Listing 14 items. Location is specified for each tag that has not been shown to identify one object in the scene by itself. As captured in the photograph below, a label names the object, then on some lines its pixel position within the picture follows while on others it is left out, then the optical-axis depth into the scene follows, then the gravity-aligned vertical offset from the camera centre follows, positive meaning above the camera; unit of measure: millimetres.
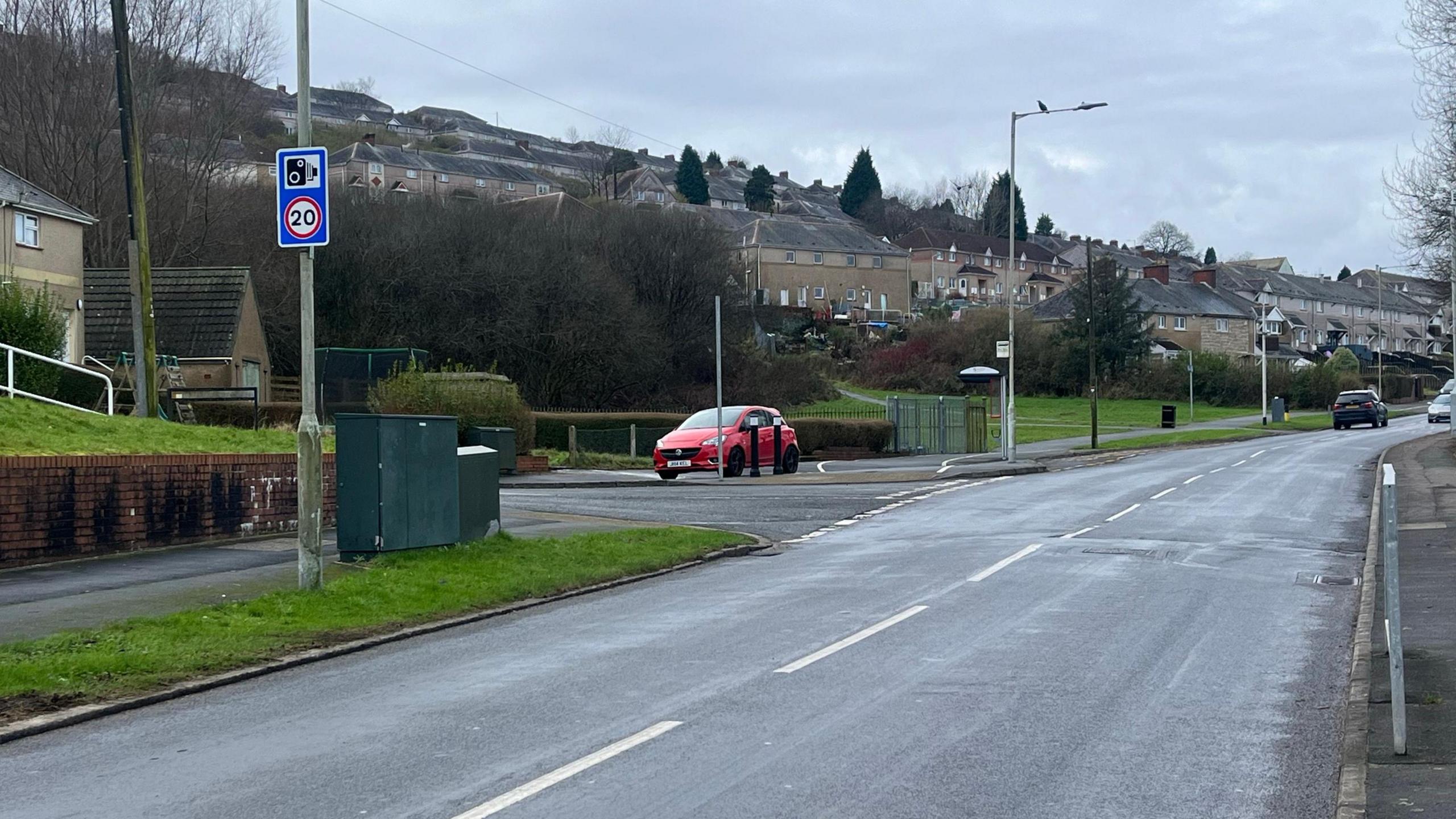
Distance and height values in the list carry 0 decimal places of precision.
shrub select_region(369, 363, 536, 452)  34969 +70
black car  66625 -820
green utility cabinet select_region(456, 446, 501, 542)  15945 -1028
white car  68812 -971
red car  32969 -1078
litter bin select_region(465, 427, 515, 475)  19047 -559
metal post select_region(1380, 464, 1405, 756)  7066 -1065
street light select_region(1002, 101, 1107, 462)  36375 +602
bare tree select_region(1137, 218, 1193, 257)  194000 +21252
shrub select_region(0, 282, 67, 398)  22234 +1198
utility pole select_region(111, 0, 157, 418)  22953 +2601
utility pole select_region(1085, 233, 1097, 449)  50969 +1487
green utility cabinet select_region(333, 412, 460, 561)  14266 -807
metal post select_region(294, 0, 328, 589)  12438 -415
